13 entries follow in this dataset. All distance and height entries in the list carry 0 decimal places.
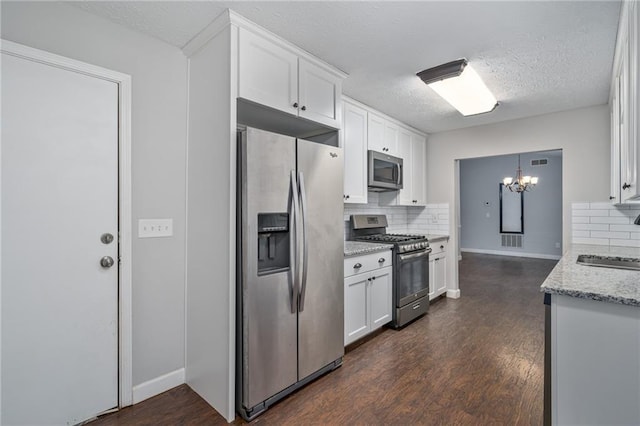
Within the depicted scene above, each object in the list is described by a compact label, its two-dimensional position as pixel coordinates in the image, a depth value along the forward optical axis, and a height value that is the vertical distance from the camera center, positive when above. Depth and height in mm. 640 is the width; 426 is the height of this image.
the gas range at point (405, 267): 3211 -582
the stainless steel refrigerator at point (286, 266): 1866 -351
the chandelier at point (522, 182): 6604 +674
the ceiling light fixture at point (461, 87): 2473 +1120
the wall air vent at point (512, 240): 8273 -727
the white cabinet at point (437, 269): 3979 -744
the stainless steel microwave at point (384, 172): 3496 +488
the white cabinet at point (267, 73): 1924 +924
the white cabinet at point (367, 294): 2688 -751
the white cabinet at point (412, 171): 4145 +600
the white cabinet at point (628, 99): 1258 +576
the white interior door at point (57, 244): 1623 -169
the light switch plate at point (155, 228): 2062 -96
